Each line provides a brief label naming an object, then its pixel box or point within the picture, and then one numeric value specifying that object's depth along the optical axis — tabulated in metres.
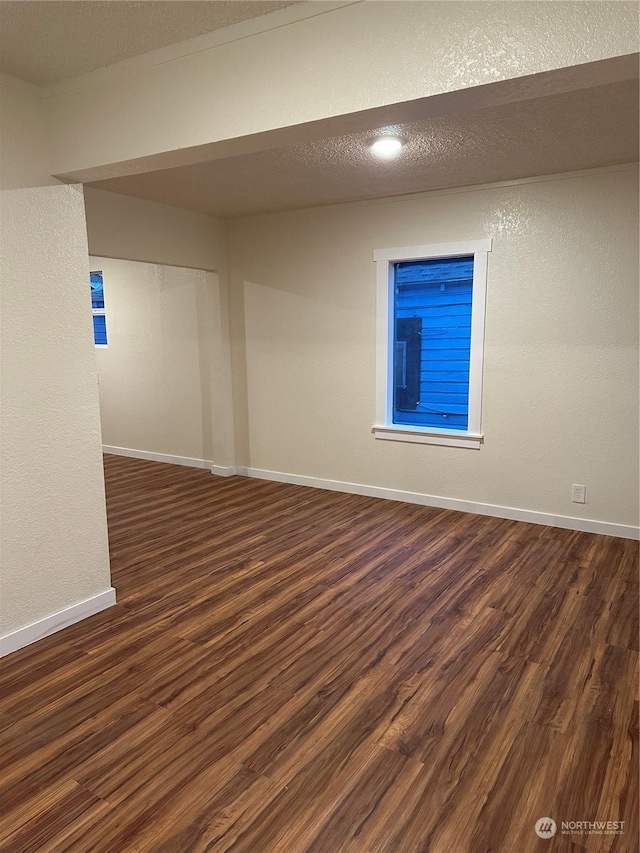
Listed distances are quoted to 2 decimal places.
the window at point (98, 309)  6.75
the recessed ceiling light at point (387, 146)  3.12
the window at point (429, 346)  4.44
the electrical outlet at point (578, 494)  4.05
